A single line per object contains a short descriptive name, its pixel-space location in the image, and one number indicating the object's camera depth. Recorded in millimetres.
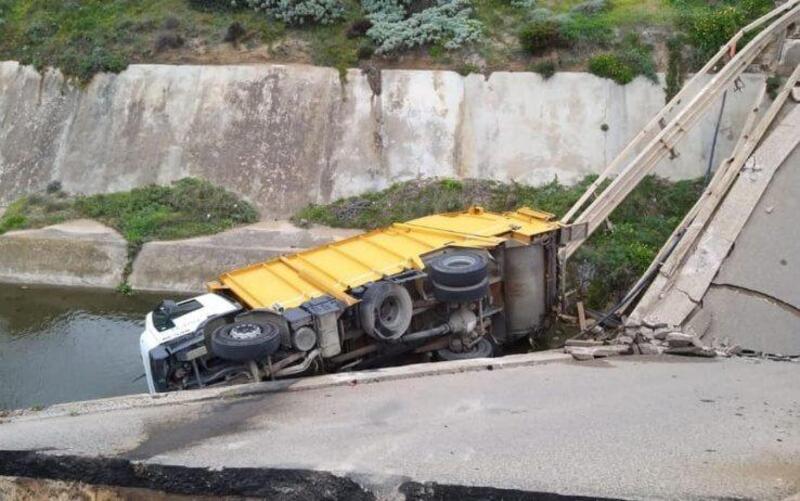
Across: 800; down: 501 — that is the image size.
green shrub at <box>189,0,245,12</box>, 20969
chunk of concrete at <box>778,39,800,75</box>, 13672
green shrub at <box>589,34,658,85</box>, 15969
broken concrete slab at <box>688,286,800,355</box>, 8148
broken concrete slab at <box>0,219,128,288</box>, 14914
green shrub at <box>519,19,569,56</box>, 16797
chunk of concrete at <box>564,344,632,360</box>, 7726
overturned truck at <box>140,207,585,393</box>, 7488
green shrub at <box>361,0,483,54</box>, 17828
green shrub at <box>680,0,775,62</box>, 15898
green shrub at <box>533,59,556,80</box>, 16562
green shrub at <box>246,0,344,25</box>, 19562
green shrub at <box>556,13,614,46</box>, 16859
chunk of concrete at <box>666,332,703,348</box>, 7699
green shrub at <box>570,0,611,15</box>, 18062
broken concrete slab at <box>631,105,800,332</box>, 8859
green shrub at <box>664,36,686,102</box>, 15836
